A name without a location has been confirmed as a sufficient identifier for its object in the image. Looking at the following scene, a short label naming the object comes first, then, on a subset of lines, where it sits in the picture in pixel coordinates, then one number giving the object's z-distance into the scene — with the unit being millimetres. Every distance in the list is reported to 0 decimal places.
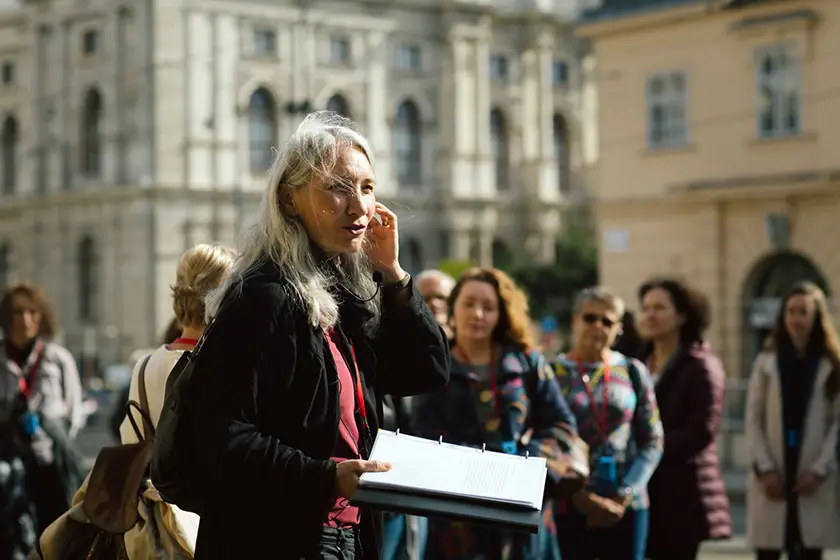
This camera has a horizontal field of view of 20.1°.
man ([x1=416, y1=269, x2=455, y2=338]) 12831
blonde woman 7910
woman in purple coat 12070
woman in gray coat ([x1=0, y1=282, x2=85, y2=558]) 13625
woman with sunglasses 11022
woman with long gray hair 5693
